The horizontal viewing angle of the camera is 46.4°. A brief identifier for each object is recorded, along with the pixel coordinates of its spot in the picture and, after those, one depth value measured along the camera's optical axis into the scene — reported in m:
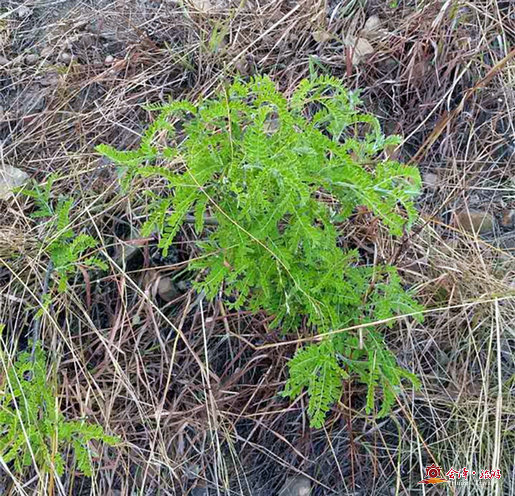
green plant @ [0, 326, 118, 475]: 1.54
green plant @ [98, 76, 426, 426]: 1.33
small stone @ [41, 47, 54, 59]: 2.29
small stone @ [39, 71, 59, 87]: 2.25
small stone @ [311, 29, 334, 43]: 2.20
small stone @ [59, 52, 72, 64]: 2.28
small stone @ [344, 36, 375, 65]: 2.16
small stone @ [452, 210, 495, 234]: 2.00
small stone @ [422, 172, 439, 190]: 2.05
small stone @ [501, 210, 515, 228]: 2.05
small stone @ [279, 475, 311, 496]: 1.75
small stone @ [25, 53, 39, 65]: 2.31
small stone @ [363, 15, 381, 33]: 2.22
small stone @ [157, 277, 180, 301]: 1.86
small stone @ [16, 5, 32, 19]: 2.42
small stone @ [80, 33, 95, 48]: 2.30
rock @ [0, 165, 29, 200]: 2.01
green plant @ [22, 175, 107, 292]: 1.80
